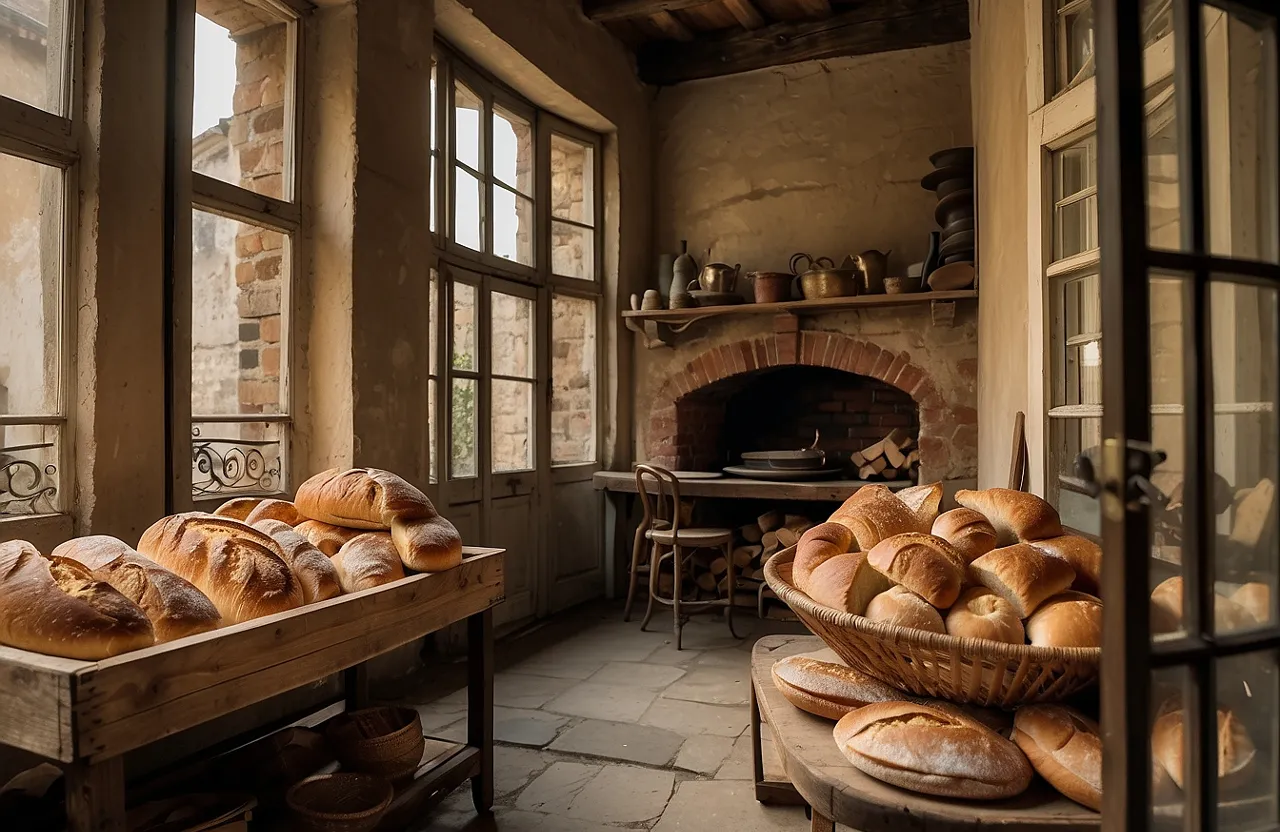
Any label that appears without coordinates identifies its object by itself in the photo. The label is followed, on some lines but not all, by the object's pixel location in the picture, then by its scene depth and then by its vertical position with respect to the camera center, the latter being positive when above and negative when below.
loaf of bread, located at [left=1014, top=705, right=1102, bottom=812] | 1.15 -0.47
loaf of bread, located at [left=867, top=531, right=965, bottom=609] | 1.38 -0.24
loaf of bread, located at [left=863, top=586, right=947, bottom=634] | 1.33 -0.31
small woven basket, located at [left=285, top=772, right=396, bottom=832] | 1.96 -0.94
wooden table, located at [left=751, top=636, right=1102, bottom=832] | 1.11 -0.54
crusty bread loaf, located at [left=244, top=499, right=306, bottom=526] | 2.21 -0.23
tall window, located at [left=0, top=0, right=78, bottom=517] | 2.19 +0.50
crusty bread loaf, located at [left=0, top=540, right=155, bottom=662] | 1.41 -0.33
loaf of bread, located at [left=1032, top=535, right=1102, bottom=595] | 1.49 -0.25
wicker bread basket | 1.23 -0.38
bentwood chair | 4.32 -0.60
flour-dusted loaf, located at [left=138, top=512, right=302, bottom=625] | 1.71 -0.29
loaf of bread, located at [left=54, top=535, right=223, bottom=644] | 1.56 -0.32
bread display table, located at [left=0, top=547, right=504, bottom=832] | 1.33 -0.47
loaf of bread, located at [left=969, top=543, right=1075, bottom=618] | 1.37 -0.26
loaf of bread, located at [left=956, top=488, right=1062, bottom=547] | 1.63 -0.18
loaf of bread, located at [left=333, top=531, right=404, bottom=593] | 2.00 -0.34
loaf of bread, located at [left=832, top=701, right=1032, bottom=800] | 1.16 -0.48
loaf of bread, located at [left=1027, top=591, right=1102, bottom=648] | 1.26 -0.31
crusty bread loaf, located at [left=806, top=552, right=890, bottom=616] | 1.43 -0.28
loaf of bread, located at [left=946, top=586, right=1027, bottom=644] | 1.29 -0.31
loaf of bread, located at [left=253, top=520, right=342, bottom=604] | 1.88 -0.32
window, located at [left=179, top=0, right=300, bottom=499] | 2.87 +0.70
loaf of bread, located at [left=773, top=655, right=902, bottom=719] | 1.43 -0.47
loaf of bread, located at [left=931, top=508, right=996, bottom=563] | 1.54 -0.21
